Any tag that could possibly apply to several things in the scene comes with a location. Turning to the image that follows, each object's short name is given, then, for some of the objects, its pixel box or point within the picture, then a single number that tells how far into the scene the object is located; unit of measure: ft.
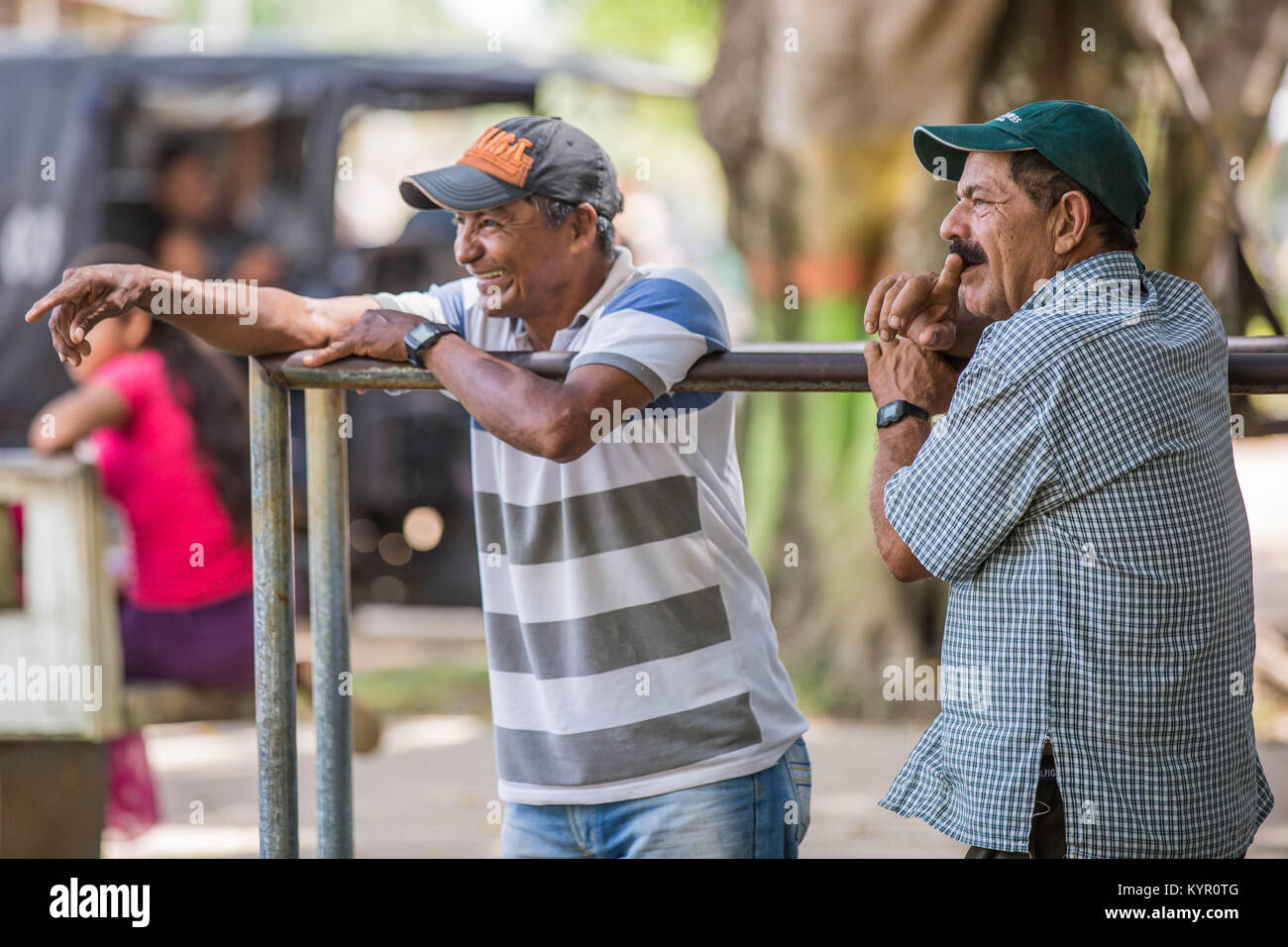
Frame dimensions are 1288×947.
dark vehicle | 45.57
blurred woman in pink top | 27.68
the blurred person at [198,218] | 47.83
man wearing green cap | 11.06
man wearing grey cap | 13.84
